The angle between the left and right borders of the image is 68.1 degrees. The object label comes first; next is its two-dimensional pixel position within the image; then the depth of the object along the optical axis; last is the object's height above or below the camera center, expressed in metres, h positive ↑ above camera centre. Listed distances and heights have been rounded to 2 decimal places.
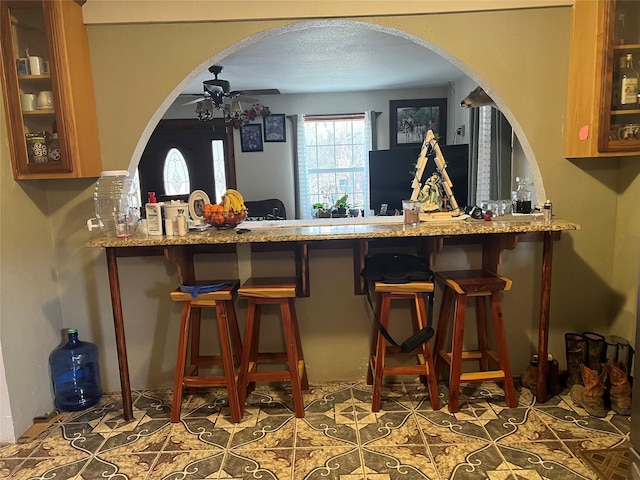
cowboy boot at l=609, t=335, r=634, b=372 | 2.34 -0.99
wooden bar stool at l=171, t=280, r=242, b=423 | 2.20 -0.82
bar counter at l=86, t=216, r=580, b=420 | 2.07 -0.37
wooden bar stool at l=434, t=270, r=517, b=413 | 2.23 -0.78
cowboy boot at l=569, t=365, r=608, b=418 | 2.21 -1.10
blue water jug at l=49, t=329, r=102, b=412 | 2.42 -1.02
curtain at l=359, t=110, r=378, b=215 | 6.52 +0.43
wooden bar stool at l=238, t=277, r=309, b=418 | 2.20 -0.77
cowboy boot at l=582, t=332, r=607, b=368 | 2.40 -0.98
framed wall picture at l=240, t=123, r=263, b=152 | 6.61 +0.44
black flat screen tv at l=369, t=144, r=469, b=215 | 5.74 -0.16
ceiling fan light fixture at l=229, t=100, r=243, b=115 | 4.90 +0.64
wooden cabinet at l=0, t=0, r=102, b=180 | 2.06 +0.39
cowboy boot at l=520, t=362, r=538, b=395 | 2.45 -1.14
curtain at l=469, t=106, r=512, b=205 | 4.08 +0.04
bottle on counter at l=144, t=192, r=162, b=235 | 2.17 -0.21
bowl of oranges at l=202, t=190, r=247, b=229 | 2.28 -0.21
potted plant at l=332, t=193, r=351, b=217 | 6.10 -0.55
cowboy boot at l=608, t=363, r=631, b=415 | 2.18 -1.08
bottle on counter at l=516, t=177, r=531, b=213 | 2.48 -0.21
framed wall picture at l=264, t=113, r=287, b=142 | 6.59 +0.55
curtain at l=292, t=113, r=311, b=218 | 6.61 -0.02
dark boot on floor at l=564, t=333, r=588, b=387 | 2.42 -1.01
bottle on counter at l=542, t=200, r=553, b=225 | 2.20 -0.25
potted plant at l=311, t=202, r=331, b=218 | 6.11 -0.58
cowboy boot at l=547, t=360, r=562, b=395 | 2.43 -1.12
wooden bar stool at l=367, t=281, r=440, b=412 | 2.22 -0.83
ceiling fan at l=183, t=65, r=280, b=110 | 4.33 +0.73
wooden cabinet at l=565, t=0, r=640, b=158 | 2.12 +0.38
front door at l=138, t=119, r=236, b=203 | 6.48 +0.24
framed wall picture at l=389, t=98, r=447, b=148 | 6.38 +0.58
